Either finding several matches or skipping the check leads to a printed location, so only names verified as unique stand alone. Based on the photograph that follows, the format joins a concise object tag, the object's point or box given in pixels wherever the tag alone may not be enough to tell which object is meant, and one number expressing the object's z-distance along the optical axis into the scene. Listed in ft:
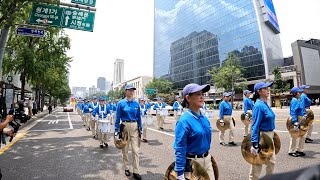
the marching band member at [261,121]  14.58
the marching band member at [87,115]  53.75
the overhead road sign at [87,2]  38.31
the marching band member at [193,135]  9.65
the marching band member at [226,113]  32.58
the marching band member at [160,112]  51.34
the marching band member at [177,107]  52.84
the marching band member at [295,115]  24.43
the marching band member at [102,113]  32.81
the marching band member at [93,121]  41.29
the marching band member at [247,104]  35.25
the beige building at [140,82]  415.54
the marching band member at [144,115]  39.02
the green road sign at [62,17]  37.68
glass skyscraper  214.90
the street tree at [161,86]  262.32
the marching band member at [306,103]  27.58
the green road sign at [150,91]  238.78
